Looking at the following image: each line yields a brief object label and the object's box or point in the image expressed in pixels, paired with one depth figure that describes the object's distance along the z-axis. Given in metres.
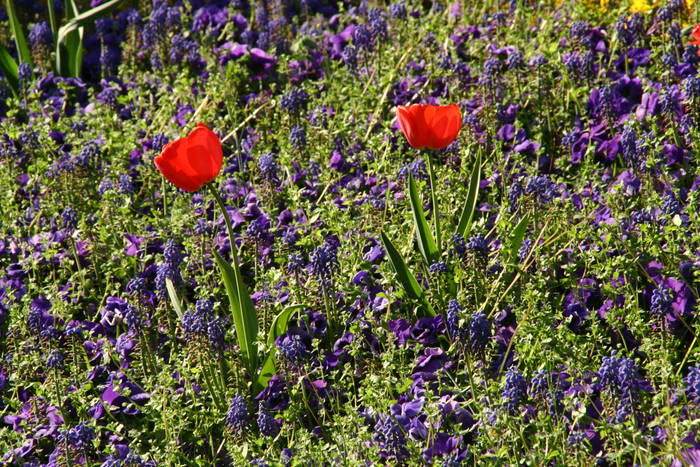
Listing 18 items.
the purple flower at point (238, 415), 5.13
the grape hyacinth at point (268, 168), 7.05
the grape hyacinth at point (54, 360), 5.59
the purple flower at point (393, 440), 4.76
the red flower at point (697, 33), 6.76
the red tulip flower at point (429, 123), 5.51
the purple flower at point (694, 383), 4.39
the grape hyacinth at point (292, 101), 8.05
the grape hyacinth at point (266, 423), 5.09
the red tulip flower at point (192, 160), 5.10
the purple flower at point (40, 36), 10.47
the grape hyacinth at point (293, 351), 5.36
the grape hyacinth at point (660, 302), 5.16
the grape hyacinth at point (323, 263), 5.77
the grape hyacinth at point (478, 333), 5.10
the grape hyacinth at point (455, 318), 5.16
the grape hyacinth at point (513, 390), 4.70
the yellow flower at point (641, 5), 8.75
